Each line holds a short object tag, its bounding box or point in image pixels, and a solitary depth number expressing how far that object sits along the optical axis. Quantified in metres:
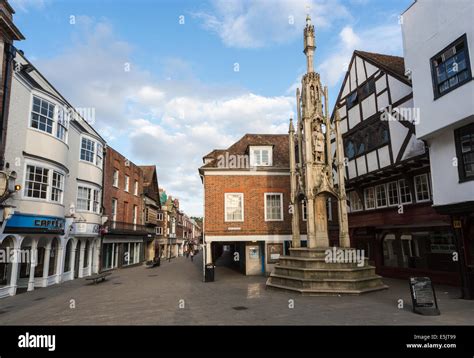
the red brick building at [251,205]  19.55
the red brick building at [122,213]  24.61
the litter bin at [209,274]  17.67
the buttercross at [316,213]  12.58
